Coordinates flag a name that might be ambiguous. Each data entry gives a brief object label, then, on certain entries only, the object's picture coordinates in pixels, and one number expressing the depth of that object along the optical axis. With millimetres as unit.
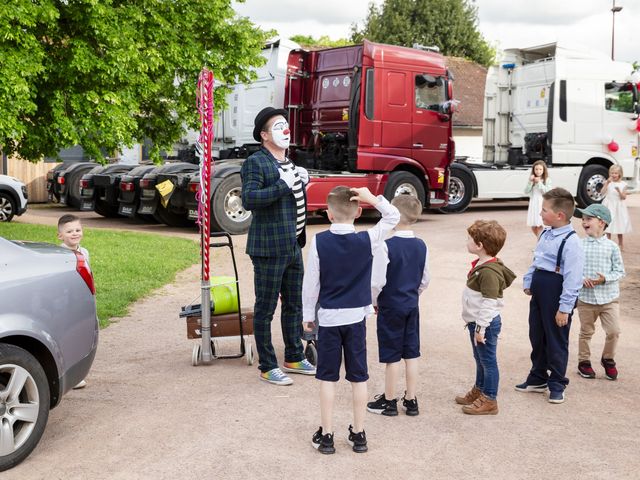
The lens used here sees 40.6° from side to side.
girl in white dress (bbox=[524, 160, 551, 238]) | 13039
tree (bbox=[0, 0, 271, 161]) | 13250
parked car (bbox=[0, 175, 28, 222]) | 18016
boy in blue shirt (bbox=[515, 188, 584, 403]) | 5594
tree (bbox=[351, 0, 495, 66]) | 50656
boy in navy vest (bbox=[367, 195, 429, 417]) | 5230
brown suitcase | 6621
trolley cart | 6613
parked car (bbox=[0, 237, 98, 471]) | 4395
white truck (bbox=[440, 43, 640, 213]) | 19266
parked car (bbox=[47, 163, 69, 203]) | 21375
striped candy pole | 6363
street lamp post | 46094
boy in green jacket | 5320
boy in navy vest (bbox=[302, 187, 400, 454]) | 4664
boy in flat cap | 6254
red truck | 16219
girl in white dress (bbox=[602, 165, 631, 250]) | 12875
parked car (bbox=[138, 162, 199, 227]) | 15695
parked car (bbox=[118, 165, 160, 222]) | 16953
